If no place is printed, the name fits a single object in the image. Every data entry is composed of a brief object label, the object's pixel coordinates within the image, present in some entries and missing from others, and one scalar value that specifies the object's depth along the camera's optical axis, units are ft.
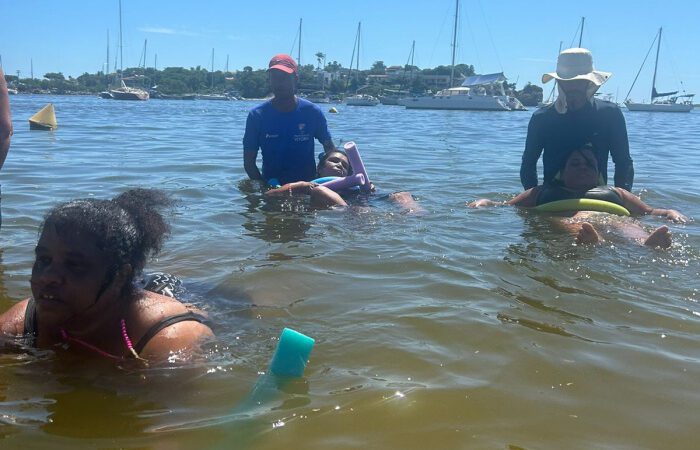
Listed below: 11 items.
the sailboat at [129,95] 231.09
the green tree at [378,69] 440.45
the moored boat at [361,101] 252.21
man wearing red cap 24.84
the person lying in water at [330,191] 21.88
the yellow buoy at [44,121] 55.98
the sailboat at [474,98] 191.31
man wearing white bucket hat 20.78
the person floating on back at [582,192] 19.89
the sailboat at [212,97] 323.37
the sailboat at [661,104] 209.97
